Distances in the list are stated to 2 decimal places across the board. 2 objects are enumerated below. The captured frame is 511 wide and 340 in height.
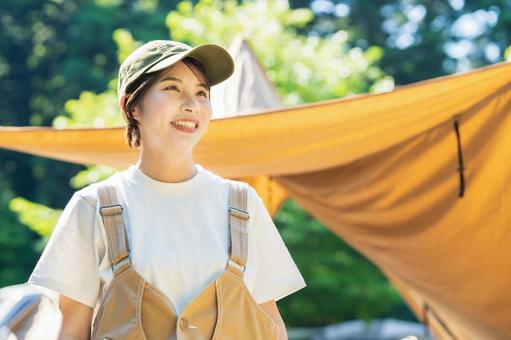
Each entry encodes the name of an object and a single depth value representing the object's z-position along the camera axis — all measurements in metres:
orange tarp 3.72
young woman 1.91
